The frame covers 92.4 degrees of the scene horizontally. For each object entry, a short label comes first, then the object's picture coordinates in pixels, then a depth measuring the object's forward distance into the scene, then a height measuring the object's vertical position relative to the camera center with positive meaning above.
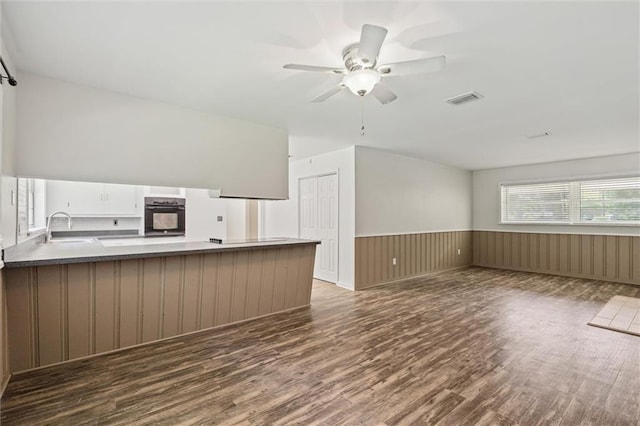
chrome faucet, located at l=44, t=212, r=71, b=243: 3.65 -0.30
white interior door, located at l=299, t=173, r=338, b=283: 5.59 -0.14
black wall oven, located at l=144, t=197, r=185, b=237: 5.30 -0.08
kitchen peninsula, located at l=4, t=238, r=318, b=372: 2.40 -0.76
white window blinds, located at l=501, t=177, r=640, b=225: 5.72 +0.19
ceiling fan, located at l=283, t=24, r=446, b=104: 1.81 +0.96
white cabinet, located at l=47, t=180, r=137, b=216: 4.66 +0.20
